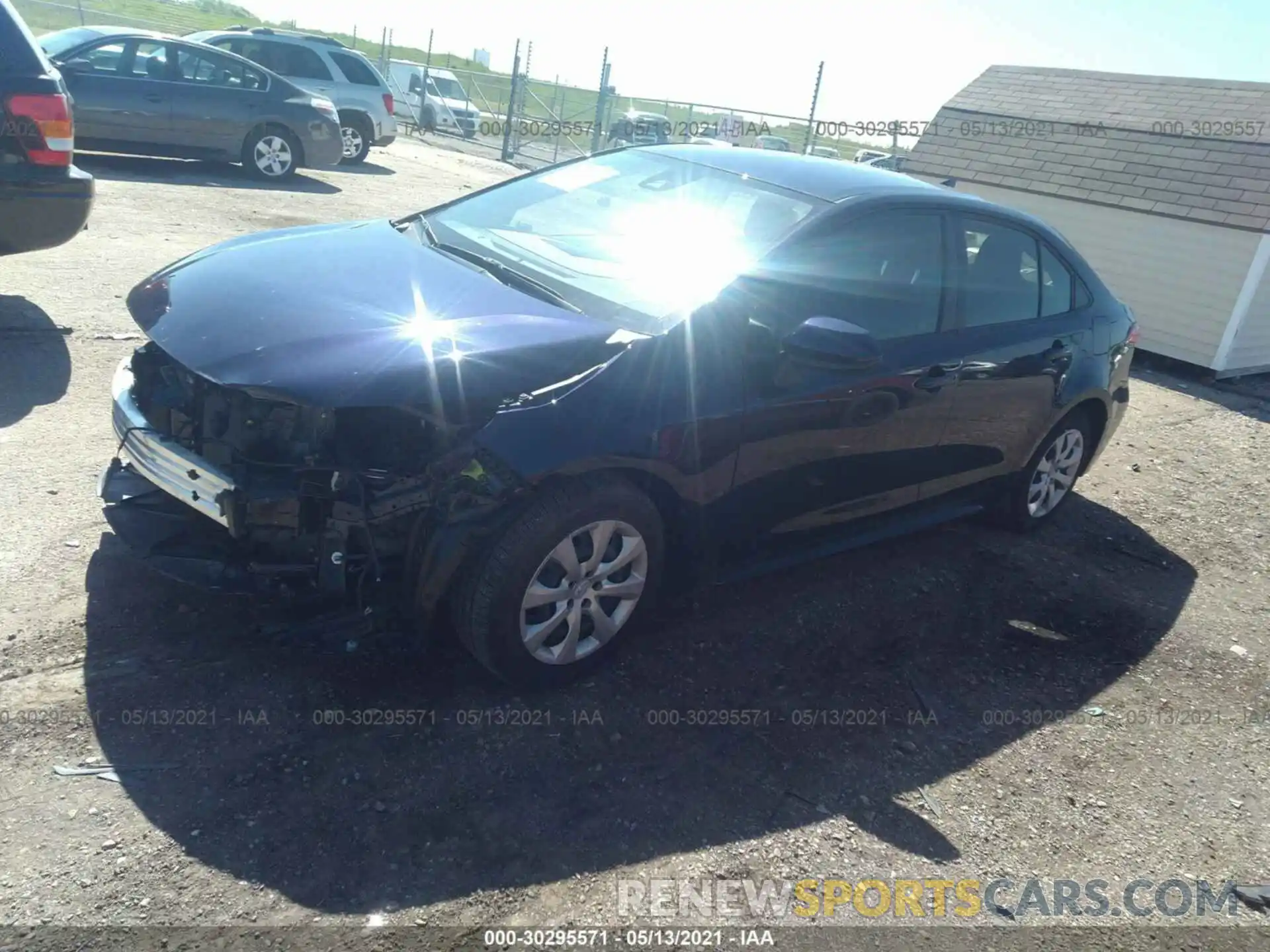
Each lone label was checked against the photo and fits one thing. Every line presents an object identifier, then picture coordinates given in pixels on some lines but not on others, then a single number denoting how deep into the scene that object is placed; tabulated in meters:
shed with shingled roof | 10.14
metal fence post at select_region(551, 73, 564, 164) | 23.94
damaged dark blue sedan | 3.03
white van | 26.05
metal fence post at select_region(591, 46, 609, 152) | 19.08
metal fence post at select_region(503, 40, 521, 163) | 19.89
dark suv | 5.40
